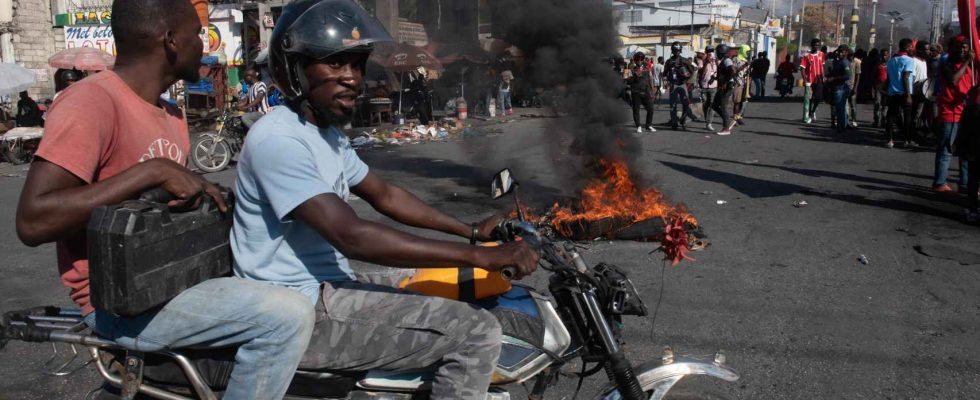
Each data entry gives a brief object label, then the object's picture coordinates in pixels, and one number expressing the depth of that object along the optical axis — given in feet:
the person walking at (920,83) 41.01
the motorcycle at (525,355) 7.16
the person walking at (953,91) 27.27
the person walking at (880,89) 50.51
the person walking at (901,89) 39.40
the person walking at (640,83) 53.11
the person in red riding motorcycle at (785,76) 96.43
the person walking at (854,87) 55.36
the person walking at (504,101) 48.69
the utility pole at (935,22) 93.40
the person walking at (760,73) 87.61
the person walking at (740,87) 52.85
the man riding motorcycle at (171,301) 6.76
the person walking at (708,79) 54.11
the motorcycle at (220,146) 42.34
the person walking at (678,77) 55.47
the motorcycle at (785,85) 97.09
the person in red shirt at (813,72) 55.36
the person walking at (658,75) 75.66
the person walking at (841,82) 48.72
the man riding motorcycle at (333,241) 6.94
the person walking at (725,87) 50.44
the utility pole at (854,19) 169.15
